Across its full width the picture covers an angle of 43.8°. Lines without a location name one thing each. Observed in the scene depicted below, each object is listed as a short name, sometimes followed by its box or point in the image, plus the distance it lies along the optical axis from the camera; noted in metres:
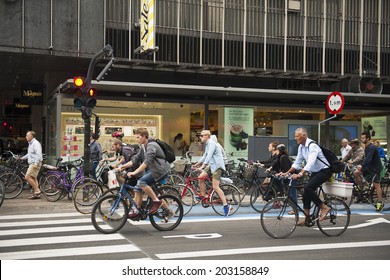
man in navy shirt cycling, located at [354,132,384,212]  12.52
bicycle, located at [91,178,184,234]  8.89
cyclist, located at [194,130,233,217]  11.26
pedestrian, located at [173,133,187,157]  19.11
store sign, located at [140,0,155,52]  16.08
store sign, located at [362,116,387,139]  21.94
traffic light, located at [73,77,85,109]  12.82
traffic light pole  13.09
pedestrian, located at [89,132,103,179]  14.85
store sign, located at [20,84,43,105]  21.69
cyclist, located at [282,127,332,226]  8.85
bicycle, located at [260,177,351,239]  8.66
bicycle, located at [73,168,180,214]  11.77
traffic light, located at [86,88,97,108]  12.98
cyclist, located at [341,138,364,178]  13.88
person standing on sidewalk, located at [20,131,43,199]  13.81
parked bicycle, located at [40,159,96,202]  13.67
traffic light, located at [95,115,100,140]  13.98
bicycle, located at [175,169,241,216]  11.38
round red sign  14.64
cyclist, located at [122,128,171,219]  9.12
